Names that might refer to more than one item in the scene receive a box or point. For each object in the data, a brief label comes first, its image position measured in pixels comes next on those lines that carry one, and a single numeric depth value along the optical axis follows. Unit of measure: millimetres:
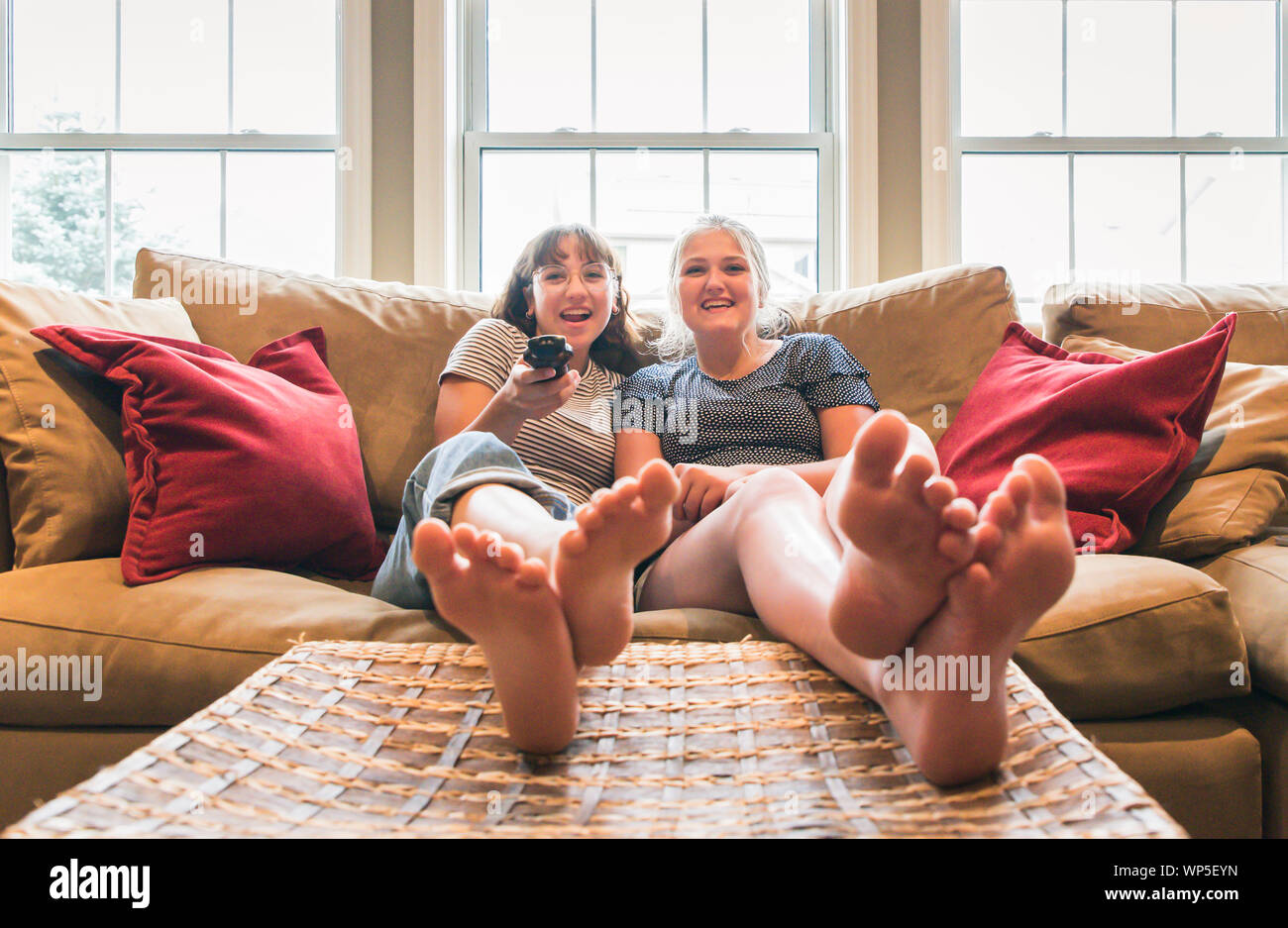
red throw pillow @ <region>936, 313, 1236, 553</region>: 1243
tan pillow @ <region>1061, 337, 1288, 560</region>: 1244
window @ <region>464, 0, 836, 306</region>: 2404
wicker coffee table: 575
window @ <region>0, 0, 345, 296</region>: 2350
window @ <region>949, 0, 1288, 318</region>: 2422
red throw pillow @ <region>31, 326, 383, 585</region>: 1171
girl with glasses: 632
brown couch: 999
